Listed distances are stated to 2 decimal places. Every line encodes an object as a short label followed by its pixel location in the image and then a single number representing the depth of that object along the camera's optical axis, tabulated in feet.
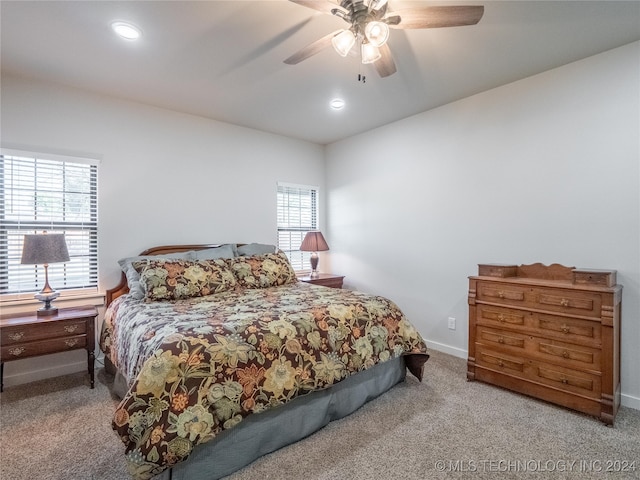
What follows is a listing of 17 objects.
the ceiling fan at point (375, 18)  5.37
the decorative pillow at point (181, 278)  8.80
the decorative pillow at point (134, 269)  9.01
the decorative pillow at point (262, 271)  10.50
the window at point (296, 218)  14.90
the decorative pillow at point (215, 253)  10.94
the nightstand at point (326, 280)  13.46
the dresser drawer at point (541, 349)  7.23
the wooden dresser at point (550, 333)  7.05
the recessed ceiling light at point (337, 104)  10.78
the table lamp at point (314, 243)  13.97
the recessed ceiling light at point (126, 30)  6.88
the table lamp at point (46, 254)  8.25
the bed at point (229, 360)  4.88
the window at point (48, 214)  9.04
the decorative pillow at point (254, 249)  12.42
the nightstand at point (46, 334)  7.82
